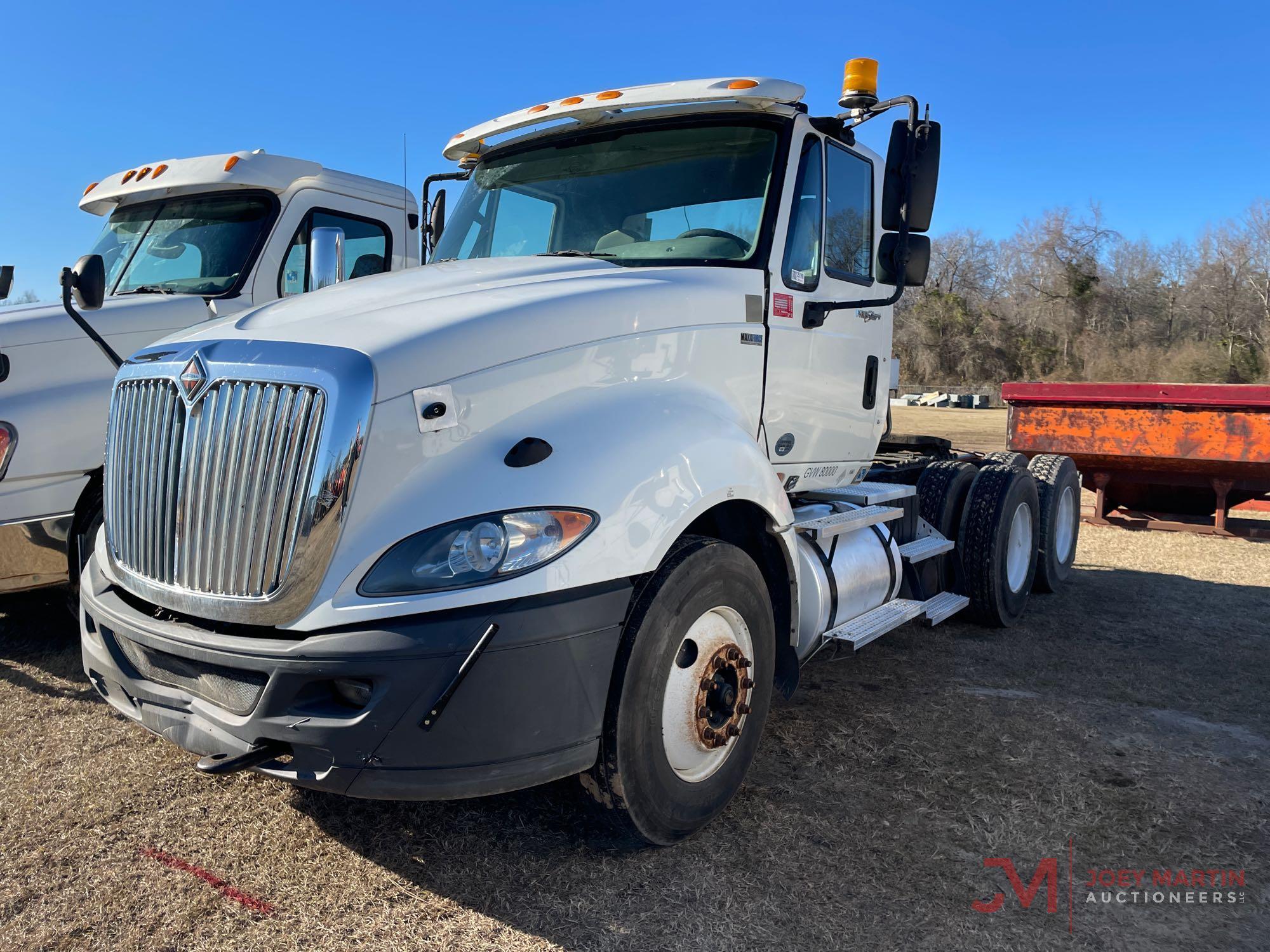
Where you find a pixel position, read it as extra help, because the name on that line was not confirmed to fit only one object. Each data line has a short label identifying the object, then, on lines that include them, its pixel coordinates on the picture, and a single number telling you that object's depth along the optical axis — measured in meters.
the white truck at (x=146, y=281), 4.69
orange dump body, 8.68
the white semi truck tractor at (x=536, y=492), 2.52
